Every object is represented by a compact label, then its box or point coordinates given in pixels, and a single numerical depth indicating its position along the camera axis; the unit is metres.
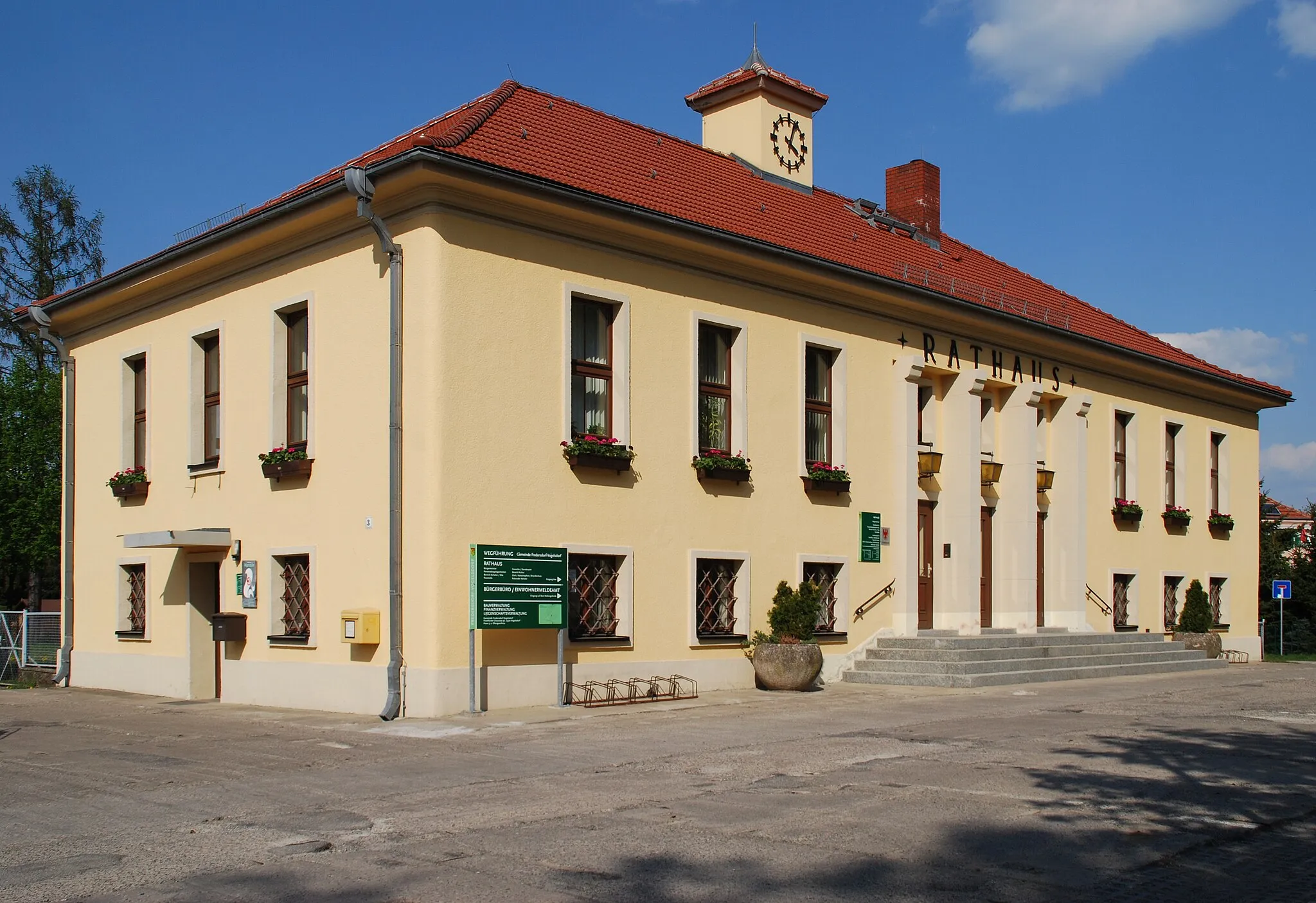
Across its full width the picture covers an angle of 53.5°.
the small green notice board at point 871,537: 21.22
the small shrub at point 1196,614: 27.88
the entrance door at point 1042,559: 25.80
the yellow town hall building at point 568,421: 15.75
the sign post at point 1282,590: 34.28
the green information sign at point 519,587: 15.14
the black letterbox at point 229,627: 17.83
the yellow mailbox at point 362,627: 15.52
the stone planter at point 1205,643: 27.16
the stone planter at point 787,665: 18.31
